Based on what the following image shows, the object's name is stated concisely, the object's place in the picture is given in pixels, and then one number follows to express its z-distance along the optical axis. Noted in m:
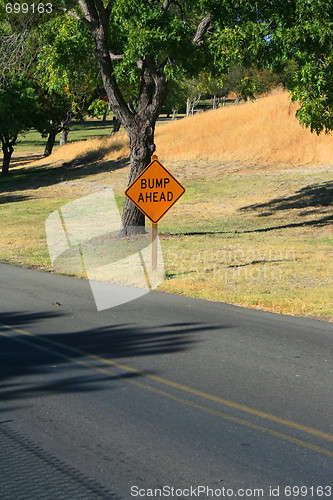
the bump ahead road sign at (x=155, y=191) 15.34
